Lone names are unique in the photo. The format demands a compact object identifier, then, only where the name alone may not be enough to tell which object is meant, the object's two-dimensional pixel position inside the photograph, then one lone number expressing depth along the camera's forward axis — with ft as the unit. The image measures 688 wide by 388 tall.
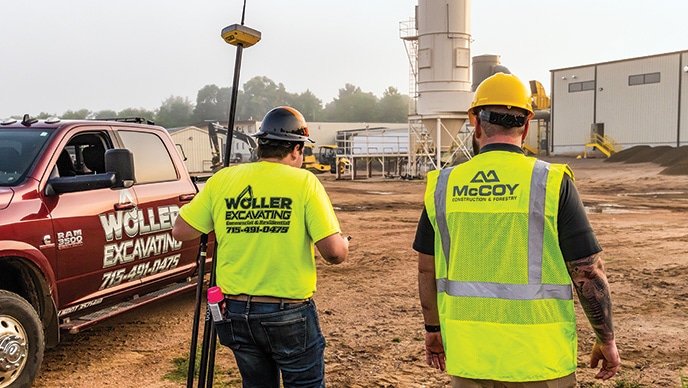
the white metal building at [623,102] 134.41
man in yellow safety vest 8.11
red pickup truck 14.60
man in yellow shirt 9.77
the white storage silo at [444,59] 101.24
